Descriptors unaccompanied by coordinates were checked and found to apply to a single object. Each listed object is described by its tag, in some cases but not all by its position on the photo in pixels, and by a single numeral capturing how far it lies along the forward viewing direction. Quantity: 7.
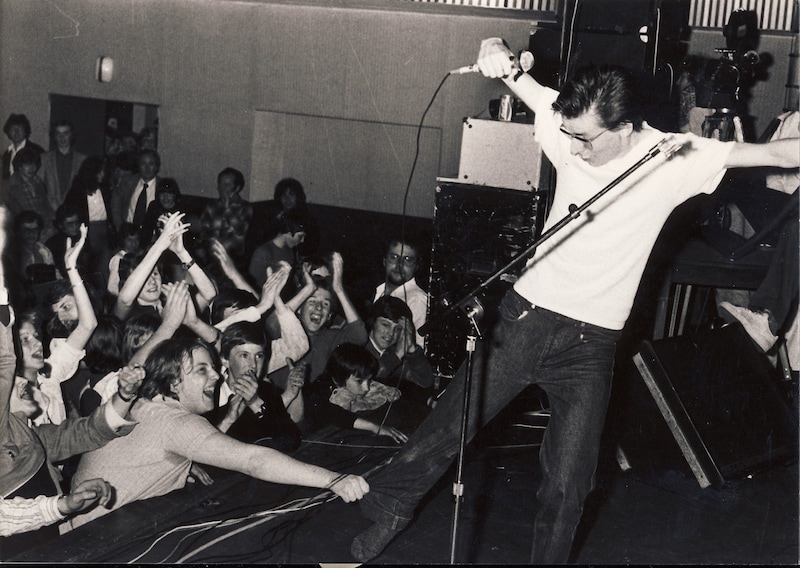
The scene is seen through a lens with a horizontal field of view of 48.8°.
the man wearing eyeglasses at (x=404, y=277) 4.80
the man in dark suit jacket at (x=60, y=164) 4.29
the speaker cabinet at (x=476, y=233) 4.00
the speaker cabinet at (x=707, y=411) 3.80
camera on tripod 4.21
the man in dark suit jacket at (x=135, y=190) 4.34
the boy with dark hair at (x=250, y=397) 3.95
